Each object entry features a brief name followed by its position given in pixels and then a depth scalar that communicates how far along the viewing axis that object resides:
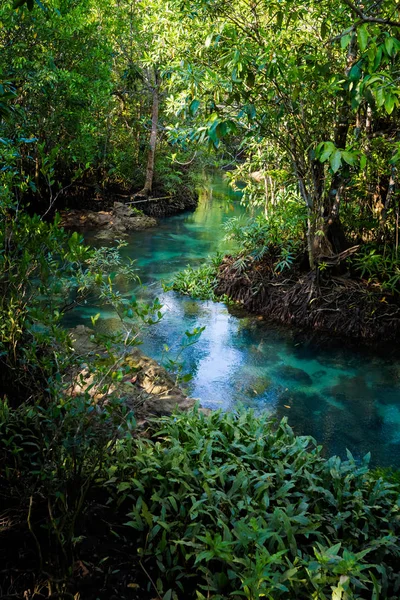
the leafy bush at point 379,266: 7.18
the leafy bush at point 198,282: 8.50
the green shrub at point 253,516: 2.36
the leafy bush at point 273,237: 8.09
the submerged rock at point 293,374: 6.06
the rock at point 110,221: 12.74
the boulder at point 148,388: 4.03
